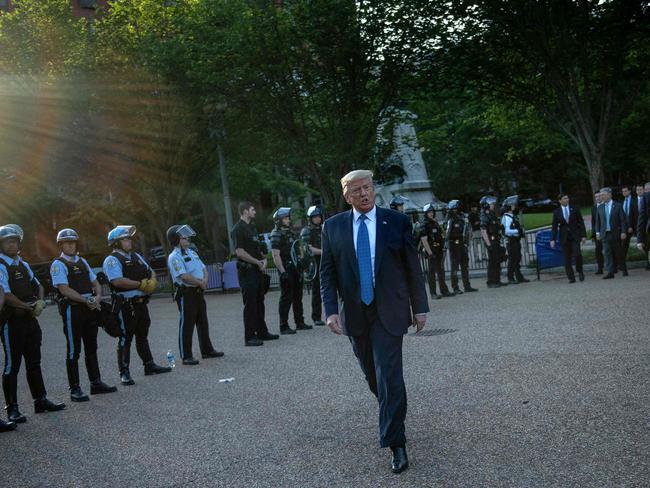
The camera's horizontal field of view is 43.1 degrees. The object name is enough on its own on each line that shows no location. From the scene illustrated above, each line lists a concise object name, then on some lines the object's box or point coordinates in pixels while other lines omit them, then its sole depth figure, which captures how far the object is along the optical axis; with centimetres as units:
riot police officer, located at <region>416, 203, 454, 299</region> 1694
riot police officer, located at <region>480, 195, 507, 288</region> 1786
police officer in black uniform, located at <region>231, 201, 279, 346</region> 1220
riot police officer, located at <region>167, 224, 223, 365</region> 1088
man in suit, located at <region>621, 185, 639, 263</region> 1743
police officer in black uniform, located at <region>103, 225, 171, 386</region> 971
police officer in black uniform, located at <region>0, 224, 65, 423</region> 810
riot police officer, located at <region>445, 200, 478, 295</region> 1750
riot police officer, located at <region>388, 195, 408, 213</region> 1608
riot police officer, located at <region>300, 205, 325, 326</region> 1383
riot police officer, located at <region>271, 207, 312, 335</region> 1304
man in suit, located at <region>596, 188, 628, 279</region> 1688
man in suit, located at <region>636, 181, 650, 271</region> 1124
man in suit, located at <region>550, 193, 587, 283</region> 1703
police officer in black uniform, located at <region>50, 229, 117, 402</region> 883
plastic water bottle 1071
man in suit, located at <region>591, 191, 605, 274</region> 1780
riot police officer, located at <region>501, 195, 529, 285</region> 1797
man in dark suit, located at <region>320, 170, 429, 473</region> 527
